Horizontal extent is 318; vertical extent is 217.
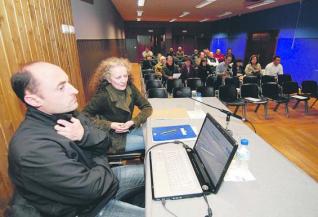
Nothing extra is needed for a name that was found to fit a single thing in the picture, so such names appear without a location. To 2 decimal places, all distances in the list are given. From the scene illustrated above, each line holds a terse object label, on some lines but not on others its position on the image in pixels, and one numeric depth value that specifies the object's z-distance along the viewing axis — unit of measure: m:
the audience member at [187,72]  6.55
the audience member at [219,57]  10.28
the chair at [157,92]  3.70
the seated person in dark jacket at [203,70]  6.93
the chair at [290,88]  5.32
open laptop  1.09
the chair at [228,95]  4.71
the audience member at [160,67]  6.98
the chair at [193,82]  5.14
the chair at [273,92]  4.88
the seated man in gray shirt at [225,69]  6.82
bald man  0.96
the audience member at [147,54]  11.76
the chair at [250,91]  4.89
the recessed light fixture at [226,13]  10.41
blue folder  1.74
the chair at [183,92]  3.89
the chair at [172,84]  4.88
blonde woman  2.07
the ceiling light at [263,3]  7.10
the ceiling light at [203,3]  7.46
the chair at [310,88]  5.35
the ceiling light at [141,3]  7.62
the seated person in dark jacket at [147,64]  9.99
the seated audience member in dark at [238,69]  7.29
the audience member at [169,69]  6.66
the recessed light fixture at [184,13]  10.59
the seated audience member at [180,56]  11.71
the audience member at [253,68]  6.86
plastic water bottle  1.32
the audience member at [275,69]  6.40
